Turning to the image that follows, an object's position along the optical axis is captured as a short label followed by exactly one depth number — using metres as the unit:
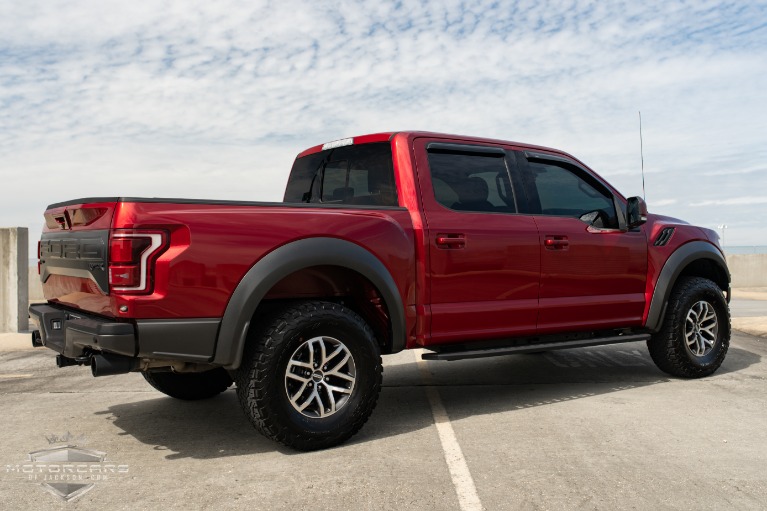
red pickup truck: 3.90
